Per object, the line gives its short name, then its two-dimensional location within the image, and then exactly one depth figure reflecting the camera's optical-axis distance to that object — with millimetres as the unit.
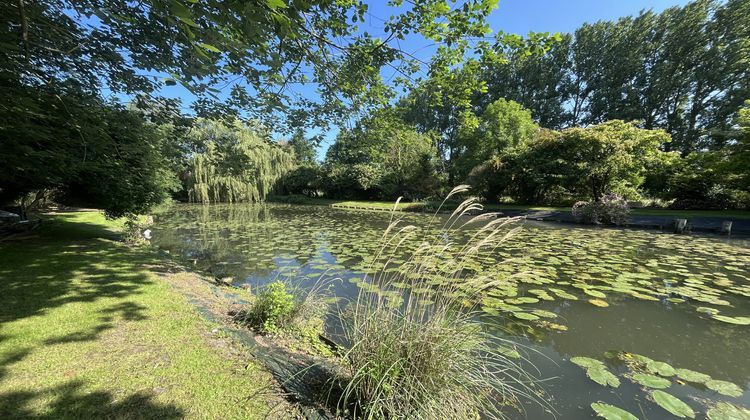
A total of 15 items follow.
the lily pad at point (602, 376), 2799
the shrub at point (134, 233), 8486
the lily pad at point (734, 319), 3935
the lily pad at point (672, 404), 2357
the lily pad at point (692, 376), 2828
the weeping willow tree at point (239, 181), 26750
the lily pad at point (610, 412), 2328
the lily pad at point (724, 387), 2654
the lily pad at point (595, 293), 4892
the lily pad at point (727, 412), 2359
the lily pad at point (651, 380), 2721
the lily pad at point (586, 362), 3097
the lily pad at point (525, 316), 4090
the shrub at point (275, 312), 3465
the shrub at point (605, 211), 13461
